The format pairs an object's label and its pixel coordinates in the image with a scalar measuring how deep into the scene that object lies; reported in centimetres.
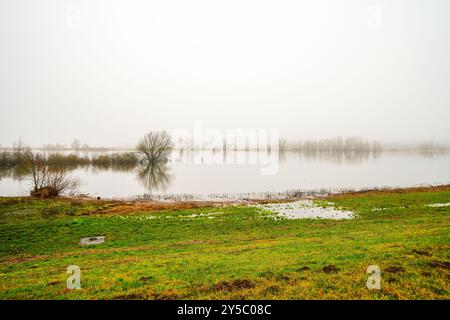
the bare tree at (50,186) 3421
